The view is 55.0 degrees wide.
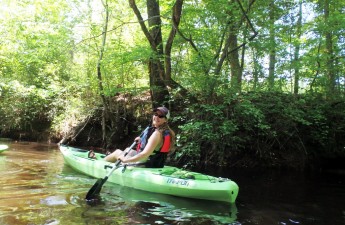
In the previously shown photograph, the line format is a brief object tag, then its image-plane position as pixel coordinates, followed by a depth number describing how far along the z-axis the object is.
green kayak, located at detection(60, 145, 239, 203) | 4.82
